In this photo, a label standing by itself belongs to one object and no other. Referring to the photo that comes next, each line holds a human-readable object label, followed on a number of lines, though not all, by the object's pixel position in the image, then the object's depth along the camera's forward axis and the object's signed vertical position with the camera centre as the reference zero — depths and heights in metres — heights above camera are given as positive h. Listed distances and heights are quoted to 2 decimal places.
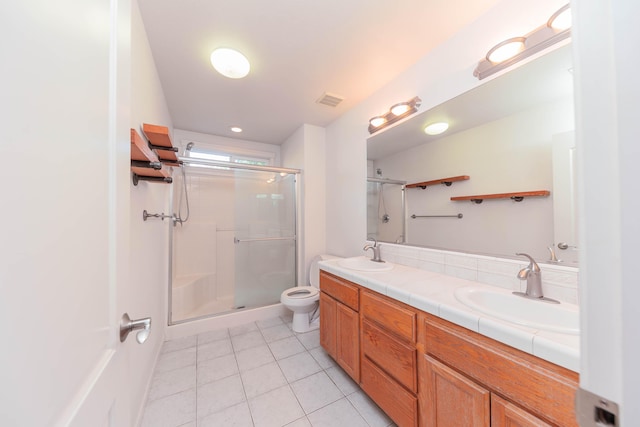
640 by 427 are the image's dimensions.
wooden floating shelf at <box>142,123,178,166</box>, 1.31 +0.50
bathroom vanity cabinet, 0.72 -0.68
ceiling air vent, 2.14 +1.17
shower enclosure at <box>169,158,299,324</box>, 2.68 -0.27
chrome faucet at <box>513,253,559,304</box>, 1.04 -0.32
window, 3.05 +0.90
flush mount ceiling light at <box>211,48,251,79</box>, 1.60 +1.17
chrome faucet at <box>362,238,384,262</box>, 1.94 -0.32
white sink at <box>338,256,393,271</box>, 1.87 -0.43
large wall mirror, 1.07 +0.30
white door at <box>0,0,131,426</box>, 0.27 +0.01
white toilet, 2.28 -0.94
